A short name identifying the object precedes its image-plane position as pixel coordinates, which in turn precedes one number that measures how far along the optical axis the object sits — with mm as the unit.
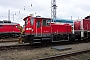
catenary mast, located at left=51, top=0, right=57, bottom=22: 15703
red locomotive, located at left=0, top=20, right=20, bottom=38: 13302
